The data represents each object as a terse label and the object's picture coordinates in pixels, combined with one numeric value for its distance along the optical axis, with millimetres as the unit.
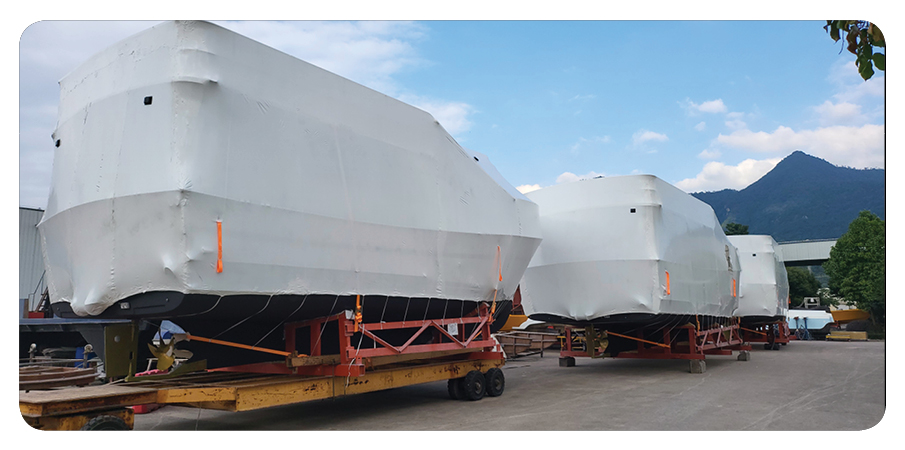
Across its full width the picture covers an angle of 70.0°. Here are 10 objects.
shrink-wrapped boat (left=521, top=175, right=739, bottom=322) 12266
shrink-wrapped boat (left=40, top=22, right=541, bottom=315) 5809
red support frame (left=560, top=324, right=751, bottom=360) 13883
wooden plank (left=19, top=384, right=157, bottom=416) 5172
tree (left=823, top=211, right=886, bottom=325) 31234
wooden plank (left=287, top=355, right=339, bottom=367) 7320
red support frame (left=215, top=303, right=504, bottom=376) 7473
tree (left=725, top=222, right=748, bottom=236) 58653
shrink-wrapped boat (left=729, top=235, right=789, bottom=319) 21281
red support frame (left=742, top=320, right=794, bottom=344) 22812
